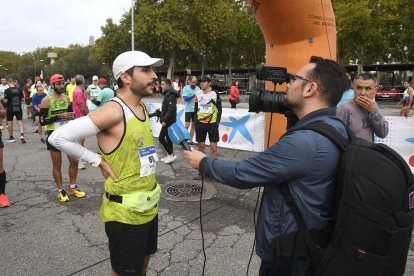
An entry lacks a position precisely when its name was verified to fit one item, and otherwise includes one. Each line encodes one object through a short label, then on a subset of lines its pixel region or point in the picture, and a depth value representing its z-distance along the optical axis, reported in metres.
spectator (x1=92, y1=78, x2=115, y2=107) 8.09
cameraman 1.57
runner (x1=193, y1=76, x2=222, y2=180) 7.09
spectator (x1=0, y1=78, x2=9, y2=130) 13.40
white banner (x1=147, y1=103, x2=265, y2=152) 8.57
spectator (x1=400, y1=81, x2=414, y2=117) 15.27
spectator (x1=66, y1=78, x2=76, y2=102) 12.27
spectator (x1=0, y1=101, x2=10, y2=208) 4.90
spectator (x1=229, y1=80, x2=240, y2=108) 18.09
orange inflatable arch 3.59
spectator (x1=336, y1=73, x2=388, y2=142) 3.64
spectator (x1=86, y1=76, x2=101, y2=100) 12.00
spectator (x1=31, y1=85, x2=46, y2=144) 9.73
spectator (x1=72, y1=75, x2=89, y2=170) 6.71
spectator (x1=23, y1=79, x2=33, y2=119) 16.41
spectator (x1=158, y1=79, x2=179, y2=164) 7.00
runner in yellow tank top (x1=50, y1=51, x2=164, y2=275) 2.25
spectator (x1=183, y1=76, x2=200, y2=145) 9.38
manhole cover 5.32
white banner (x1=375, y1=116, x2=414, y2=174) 6.61
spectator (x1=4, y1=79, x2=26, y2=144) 10.14
